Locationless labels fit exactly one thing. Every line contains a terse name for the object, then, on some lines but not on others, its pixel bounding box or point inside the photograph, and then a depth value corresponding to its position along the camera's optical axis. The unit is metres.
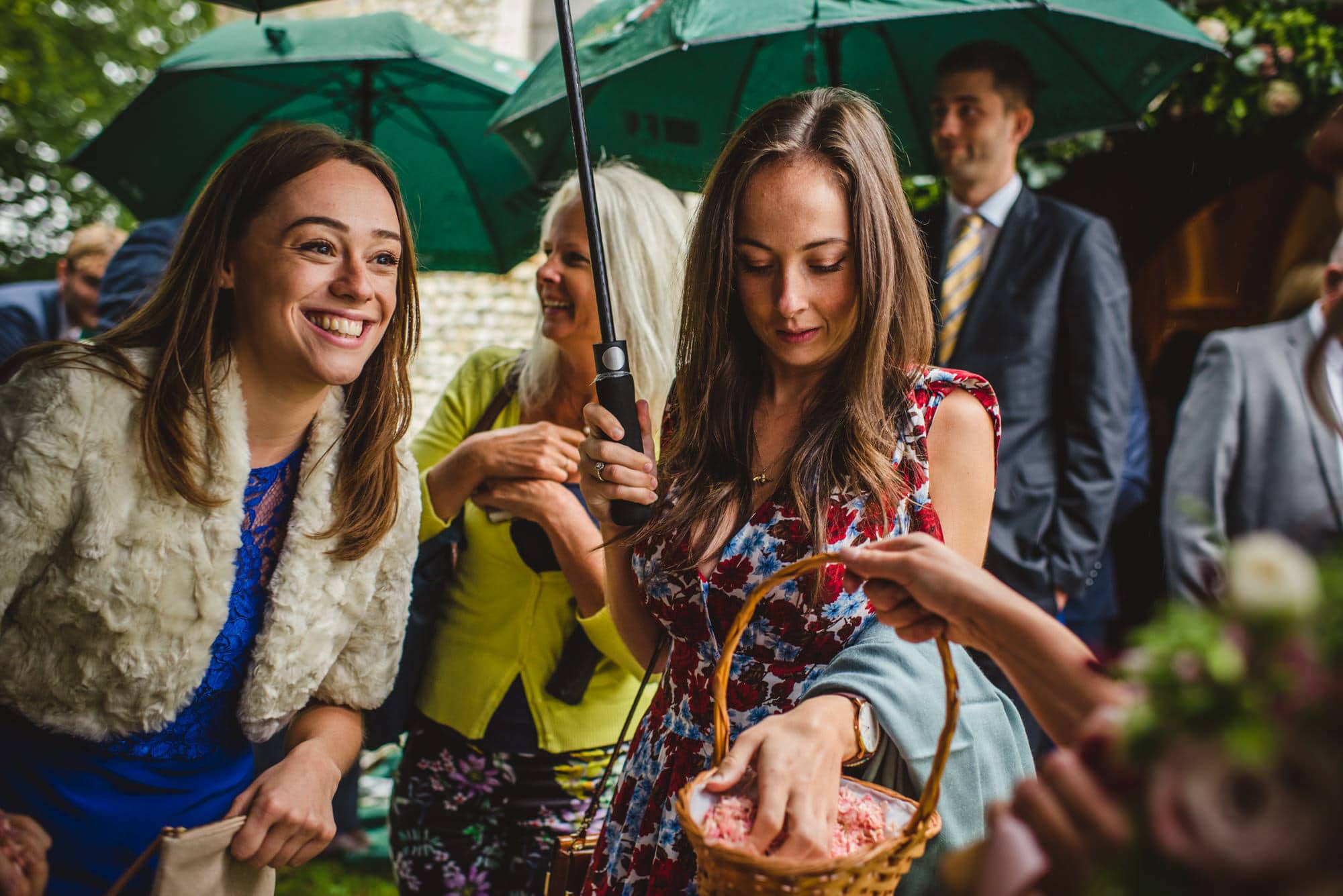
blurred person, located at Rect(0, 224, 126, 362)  5.32
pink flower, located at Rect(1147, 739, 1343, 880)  0.58
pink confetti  1.29
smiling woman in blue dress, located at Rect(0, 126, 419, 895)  1.68
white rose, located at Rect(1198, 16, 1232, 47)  4.68
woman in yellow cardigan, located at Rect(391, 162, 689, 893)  2.51
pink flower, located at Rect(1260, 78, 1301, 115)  4.82
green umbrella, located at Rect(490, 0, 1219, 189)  3.36
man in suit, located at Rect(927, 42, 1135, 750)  3.33
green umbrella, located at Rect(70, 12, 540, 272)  3.94
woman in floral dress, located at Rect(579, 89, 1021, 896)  1.75
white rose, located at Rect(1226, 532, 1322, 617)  0.58
